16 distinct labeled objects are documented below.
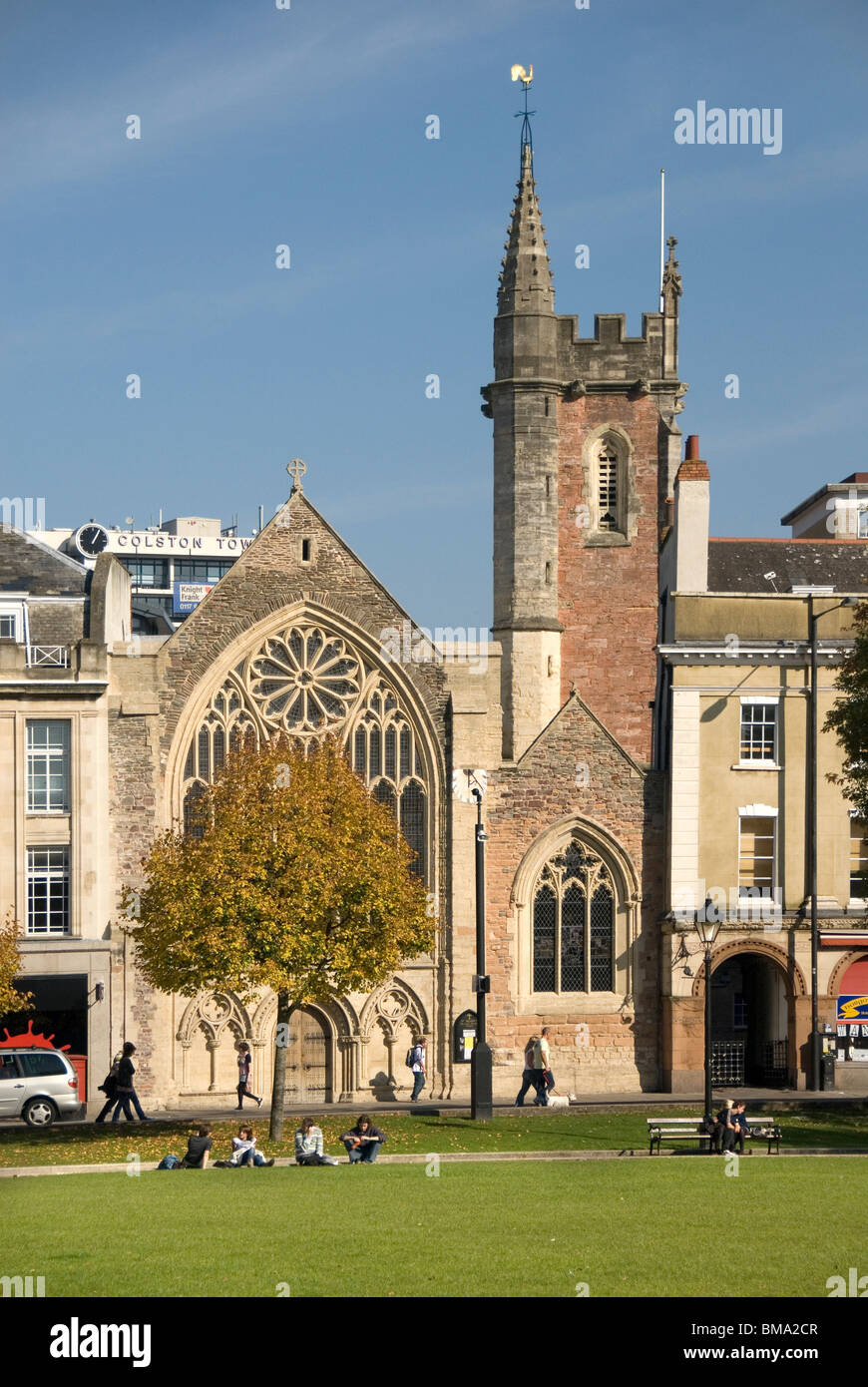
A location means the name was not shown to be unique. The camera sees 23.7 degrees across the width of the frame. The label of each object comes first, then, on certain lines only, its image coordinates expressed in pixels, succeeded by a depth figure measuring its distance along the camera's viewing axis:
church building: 45.62
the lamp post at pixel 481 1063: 39.69
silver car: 40.53
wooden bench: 33.28
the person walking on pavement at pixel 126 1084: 40.81
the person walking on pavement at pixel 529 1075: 42.66
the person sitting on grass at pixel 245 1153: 32.66
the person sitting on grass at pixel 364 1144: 32.59
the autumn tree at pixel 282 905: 36.75
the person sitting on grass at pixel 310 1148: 32.44
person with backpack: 46.47
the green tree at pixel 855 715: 37.62
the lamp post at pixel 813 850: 45.34
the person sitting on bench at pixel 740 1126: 32.56
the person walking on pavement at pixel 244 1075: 44.44
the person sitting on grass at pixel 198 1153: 32.03
